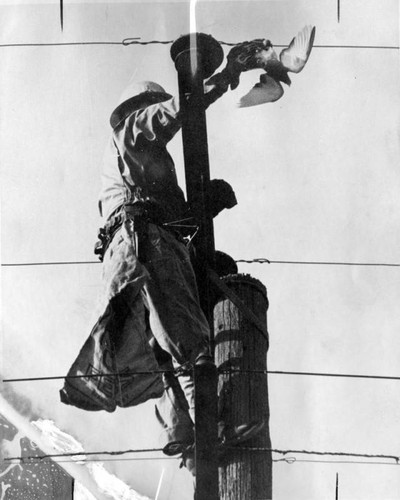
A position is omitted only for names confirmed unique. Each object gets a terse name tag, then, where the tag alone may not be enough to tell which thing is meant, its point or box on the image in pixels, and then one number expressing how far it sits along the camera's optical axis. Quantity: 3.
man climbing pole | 8.82
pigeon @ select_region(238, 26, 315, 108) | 9.93
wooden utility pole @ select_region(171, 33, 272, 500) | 8.34
